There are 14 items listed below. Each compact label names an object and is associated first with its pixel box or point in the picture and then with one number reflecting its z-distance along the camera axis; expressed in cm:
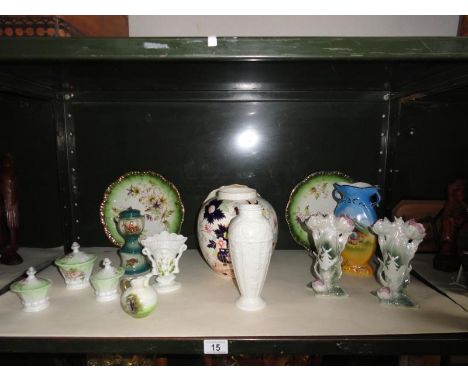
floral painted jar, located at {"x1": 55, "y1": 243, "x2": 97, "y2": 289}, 92
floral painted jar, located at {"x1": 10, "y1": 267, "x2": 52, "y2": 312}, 80
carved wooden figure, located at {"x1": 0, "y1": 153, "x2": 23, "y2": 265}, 106
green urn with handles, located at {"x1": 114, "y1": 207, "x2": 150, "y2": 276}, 100
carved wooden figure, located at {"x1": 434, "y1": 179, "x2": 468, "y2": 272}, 100
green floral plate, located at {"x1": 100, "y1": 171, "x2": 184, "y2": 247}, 119
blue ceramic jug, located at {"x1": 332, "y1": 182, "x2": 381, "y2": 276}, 96
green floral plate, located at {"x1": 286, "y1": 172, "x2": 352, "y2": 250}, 118
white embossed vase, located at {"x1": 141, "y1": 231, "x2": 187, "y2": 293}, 91
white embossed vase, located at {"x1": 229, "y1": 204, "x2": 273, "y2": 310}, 77
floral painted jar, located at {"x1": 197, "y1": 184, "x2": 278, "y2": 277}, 93
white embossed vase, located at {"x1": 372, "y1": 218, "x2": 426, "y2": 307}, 81
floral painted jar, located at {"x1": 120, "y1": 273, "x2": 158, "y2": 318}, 77
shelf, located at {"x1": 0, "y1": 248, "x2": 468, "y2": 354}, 69
